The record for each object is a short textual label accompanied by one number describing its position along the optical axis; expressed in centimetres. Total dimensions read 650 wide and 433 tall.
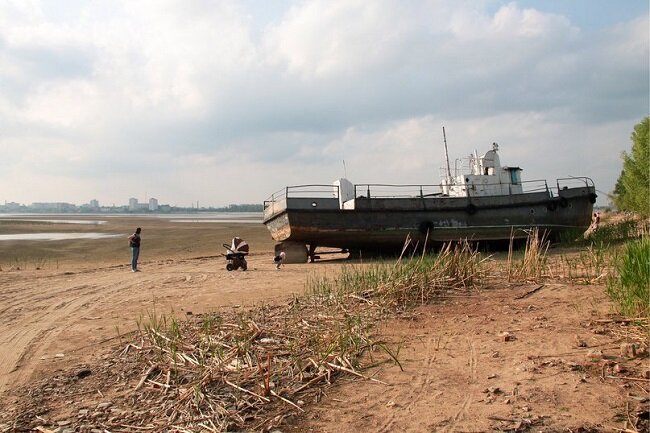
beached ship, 1530
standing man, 1360
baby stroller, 1305
